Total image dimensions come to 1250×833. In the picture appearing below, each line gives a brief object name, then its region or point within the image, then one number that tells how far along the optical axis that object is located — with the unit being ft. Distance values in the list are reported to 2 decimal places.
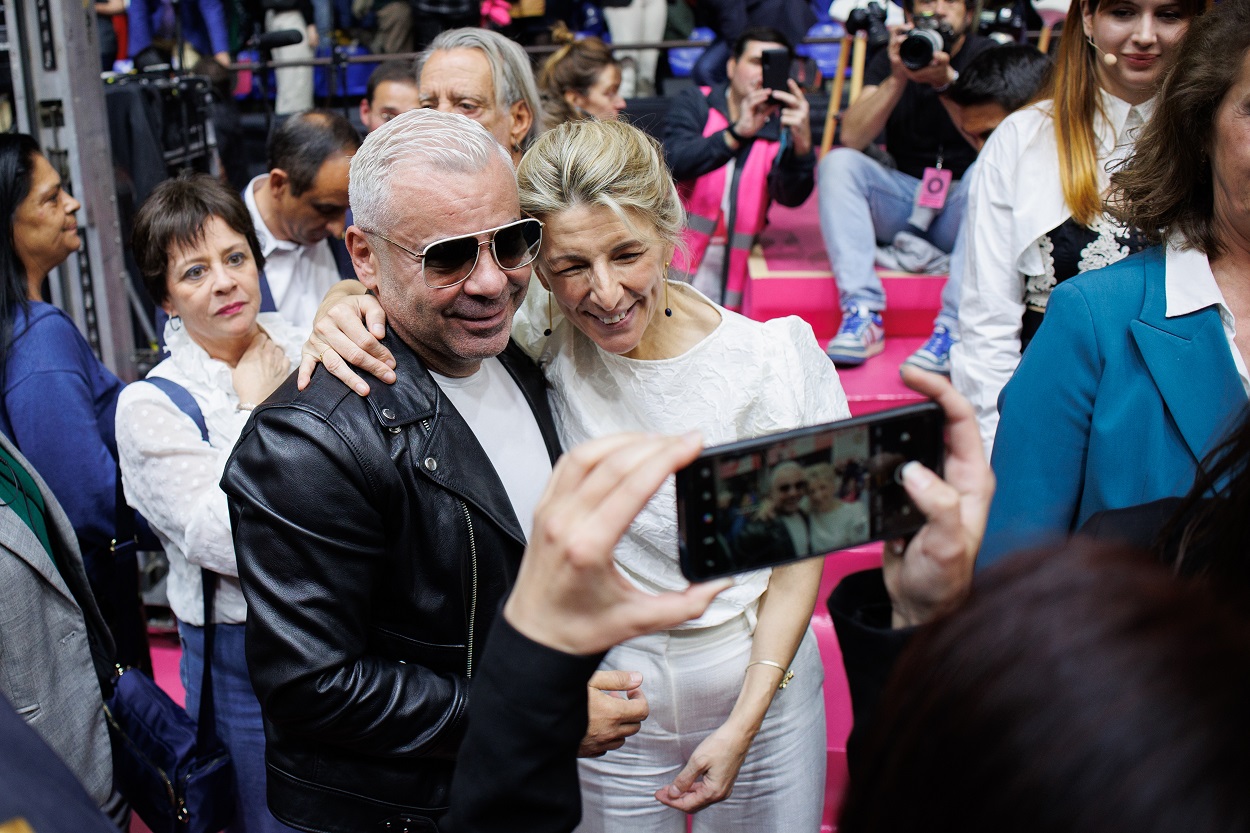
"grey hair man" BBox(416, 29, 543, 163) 9.66
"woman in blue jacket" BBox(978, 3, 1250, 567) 4.45
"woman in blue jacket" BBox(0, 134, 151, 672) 7.41
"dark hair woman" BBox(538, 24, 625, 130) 14.24
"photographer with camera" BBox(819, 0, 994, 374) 12.48
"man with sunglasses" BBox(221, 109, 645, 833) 4.56
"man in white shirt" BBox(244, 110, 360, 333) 9.66
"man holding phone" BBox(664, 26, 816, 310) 12.61
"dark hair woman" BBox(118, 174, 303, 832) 6.50
